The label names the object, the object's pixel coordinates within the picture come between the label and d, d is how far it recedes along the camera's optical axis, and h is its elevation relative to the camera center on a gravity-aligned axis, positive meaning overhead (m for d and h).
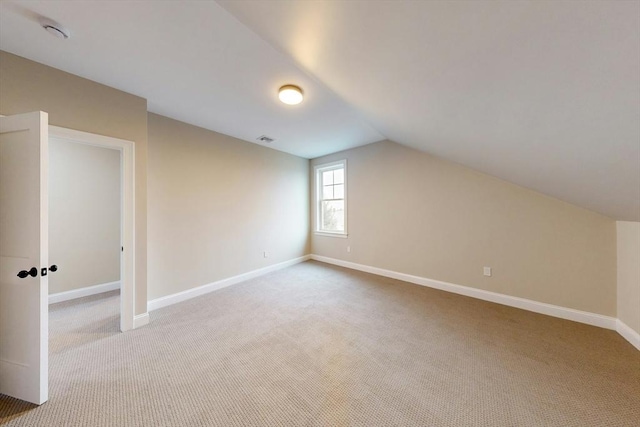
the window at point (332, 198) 4.81 +0.33
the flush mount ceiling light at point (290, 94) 2.25 +1.24
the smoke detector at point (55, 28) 1.49 +1.27
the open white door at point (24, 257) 1.52 -0.28
